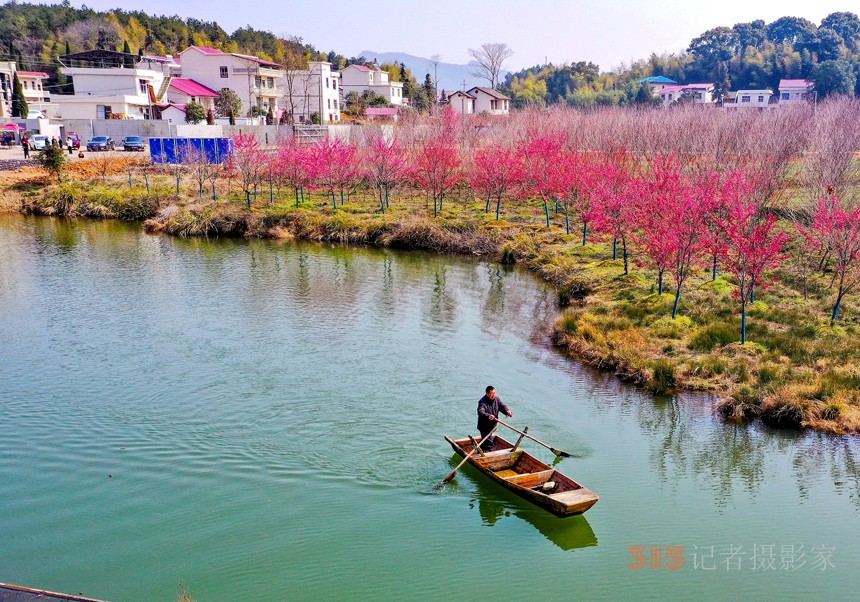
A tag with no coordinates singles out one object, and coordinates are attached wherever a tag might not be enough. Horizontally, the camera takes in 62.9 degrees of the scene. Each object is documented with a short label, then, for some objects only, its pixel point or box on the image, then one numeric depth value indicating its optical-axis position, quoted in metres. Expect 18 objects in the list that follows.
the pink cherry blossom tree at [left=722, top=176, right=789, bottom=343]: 20.73
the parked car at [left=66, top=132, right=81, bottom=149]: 55.52
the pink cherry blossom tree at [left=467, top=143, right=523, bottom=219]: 40.38
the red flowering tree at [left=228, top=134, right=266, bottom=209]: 44.22
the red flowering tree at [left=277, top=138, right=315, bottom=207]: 43.84
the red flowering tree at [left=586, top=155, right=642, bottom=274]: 28.45
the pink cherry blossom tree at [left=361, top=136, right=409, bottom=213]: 42.34
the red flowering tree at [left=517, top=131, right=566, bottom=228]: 37.25
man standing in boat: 15.32
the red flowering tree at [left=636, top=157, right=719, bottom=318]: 23.00
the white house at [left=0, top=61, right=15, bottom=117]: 71.69
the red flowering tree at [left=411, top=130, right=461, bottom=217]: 41.75
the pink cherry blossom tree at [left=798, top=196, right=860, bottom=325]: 21.27
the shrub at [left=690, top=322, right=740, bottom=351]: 21.05
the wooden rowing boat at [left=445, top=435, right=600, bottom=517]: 13.00
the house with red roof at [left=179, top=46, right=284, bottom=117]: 71.62
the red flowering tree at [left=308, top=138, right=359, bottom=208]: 43.81
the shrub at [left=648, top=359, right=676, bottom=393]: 19.58
